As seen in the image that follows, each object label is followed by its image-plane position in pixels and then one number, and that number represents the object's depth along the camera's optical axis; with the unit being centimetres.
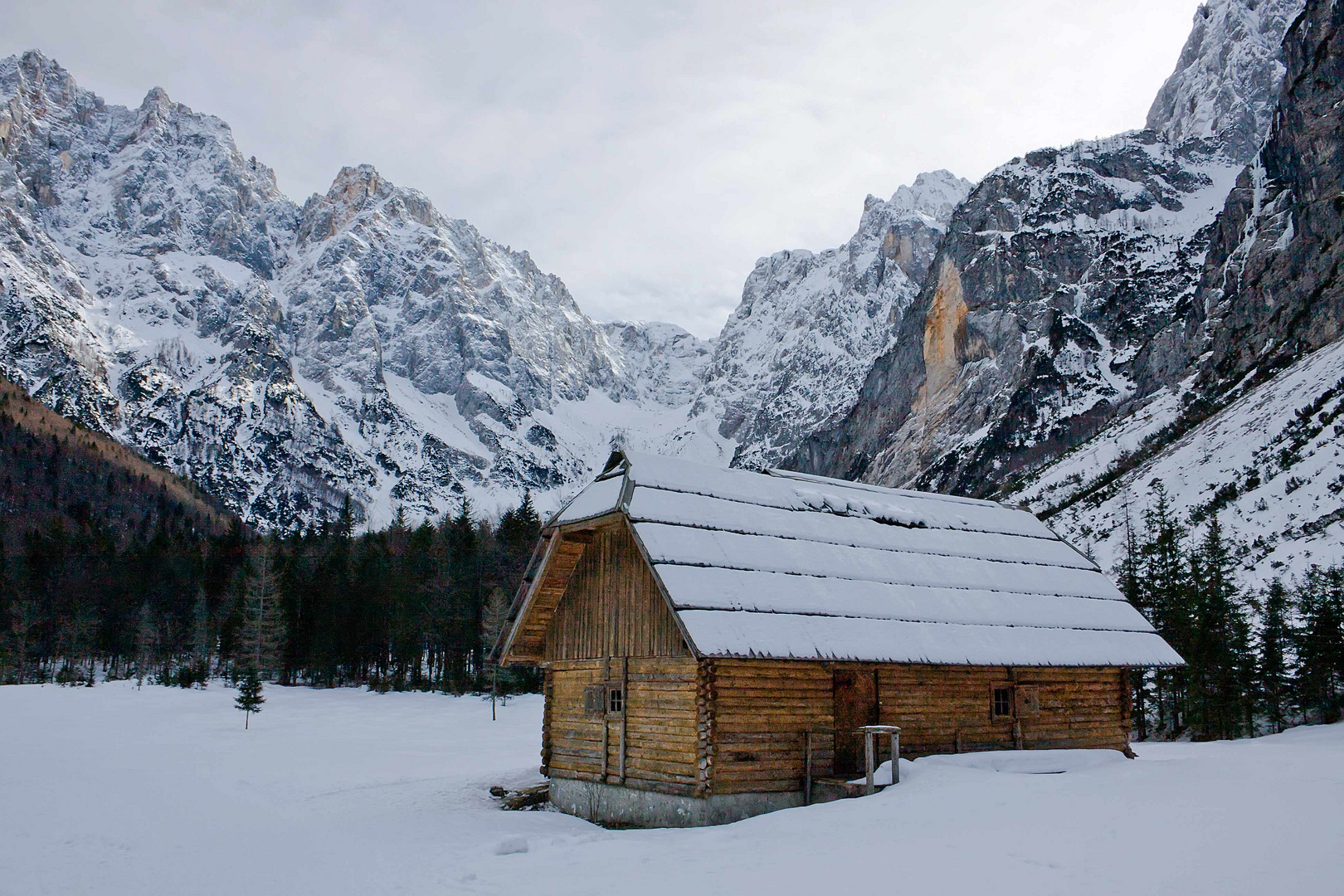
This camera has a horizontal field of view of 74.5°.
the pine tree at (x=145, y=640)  6544
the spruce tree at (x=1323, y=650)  2816
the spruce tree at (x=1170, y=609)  3398
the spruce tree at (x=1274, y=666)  3041
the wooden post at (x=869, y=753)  1539
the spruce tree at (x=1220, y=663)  3142
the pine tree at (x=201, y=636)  6581
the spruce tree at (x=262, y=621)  5919
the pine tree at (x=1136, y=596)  3362
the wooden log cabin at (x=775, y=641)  1641
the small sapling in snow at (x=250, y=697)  4109
